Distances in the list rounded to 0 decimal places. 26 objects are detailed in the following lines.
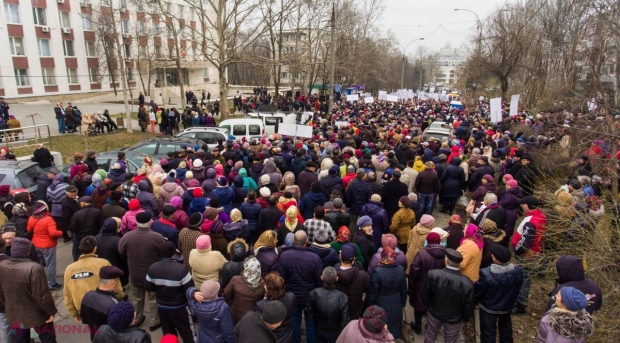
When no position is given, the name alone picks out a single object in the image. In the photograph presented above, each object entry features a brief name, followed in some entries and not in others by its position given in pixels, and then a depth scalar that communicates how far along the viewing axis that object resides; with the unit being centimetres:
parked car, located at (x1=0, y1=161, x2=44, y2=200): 868
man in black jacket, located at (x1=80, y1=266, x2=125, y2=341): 407
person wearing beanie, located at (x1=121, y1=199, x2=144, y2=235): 615
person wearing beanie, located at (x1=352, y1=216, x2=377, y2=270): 560
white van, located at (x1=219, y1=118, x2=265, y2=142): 1647
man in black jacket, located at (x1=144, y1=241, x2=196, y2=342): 454
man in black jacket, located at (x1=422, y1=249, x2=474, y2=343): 455
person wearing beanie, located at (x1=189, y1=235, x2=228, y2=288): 495
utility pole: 2019
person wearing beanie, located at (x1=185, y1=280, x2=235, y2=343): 406
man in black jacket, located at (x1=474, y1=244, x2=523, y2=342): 467
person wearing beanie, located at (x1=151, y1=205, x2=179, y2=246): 600
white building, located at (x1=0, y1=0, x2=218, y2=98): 3319
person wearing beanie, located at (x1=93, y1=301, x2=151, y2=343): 335
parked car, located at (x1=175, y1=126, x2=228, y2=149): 1508
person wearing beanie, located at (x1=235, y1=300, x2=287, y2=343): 348
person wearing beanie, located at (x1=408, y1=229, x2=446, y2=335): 514
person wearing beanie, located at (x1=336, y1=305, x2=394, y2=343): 339
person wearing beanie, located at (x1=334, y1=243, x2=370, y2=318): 457
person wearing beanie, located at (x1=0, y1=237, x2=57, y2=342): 454
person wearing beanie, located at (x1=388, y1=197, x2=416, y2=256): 696
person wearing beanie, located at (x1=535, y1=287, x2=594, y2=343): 347
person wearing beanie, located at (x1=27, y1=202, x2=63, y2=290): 608
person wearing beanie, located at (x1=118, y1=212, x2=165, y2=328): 538
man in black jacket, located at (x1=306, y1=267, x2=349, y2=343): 427
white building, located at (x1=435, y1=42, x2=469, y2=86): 18062
